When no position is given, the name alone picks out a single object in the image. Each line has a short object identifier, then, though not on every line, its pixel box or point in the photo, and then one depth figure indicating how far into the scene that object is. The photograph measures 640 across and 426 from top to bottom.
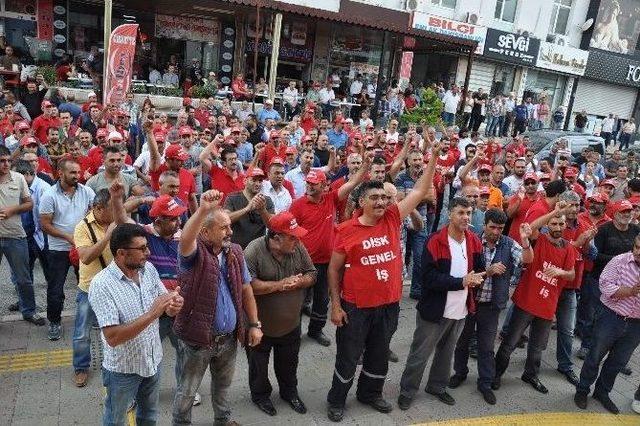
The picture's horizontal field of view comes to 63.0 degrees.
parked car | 13.98
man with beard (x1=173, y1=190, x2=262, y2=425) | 3.43
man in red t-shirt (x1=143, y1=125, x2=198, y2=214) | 5.70
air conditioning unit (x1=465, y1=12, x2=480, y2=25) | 22.72
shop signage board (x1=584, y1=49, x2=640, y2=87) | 27.73
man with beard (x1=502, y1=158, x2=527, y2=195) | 8.20
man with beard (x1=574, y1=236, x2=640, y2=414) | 4.67
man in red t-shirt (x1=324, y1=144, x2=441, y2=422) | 4.15
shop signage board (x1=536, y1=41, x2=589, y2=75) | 25.56
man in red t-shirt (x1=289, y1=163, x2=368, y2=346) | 5.30
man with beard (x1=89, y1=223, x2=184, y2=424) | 3.04
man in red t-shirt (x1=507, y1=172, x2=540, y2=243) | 6.33
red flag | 10.87
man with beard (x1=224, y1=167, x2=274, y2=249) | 5.31
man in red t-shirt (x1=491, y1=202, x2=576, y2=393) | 4.81
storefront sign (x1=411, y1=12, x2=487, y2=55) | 21.23
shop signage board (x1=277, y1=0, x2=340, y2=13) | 18.75
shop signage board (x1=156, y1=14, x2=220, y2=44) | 19.12
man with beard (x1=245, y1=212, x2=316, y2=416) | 3.95
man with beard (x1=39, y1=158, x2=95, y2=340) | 4.88
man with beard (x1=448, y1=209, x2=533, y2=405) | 4.66
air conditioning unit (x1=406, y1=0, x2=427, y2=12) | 21.19
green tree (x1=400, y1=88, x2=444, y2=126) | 15.02
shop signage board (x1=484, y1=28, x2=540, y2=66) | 23.58
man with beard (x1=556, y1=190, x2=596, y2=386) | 5.31
